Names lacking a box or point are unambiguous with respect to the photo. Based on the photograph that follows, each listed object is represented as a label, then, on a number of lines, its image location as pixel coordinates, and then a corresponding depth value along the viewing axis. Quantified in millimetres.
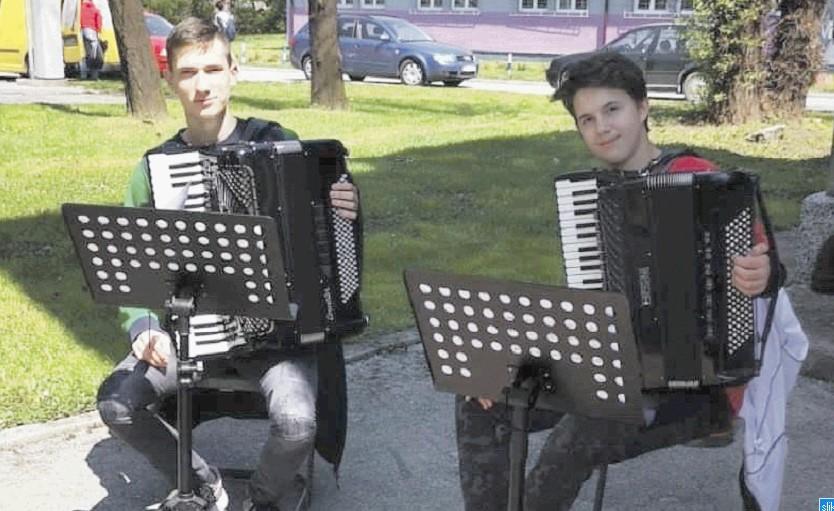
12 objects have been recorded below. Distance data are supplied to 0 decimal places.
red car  20409
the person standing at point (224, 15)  22266
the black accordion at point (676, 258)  2719
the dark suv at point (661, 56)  18719
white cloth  2930
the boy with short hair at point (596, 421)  2934
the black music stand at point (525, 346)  2348
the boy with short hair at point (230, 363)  3246
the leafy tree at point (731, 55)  12367
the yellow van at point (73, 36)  21141
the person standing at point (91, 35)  20828
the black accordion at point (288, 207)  3123
